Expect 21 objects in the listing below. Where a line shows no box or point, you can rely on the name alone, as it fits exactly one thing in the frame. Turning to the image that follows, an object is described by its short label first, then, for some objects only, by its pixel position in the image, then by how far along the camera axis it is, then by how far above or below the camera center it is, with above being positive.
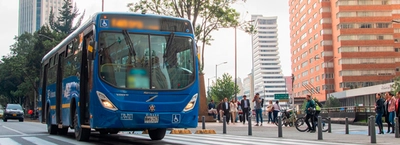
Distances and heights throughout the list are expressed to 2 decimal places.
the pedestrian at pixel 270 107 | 28.85 -0.63
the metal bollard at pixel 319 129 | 15.18 -1.03
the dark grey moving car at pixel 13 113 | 43.38 -1.33
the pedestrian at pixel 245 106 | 27.83 -0.53
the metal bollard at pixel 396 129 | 15.61 -1.08
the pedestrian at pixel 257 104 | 26.46 -0.43
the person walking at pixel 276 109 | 28.10 -0.72
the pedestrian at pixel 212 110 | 35.89 -0.97
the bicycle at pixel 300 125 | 21.62 -1.29
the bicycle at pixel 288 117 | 26.53 -1.16
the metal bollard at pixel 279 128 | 16.86 -1.10
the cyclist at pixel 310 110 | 20.44 -0.58
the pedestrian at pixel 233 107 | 29.36 -0.66
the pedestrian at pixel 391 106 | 18.55 -0.39
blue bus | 10.84 +0.54
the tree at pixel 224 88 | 74.75 +1.34
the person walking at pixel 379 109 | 19.11 -0.52
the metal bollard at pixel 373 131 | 13.59 -0.98
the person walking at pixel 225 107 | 28.67 -0.60
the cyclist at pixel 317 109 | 20.86 -0.55
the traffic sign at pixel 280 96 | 40.22 +0.03
